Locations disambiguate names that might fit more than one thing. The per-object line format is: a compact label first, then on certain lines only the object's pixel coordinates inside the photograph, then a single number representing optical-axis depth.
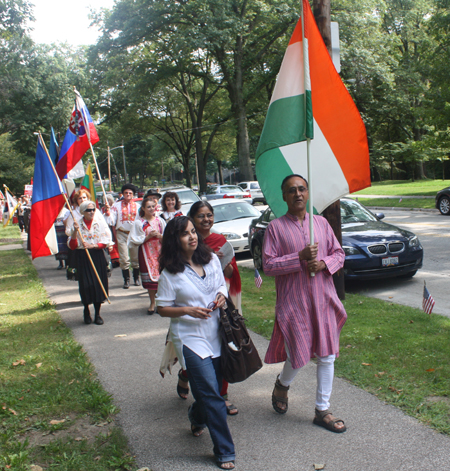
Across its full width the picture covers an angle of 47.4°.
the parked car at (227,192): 30.25
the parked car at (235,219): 12.84
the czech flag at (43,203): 7.90
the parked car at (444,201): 18.78
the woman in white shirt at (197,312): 3.36
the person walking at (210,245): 4.39
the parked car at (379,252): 8.36
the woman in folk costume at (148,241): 7.78
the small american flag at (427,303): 5.38
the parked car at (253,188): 34.66
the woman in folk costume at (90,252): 7.50
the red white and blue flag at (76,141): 8.82
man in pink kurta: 3.72
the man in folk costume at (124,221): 10.33
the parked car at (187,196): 16.80
